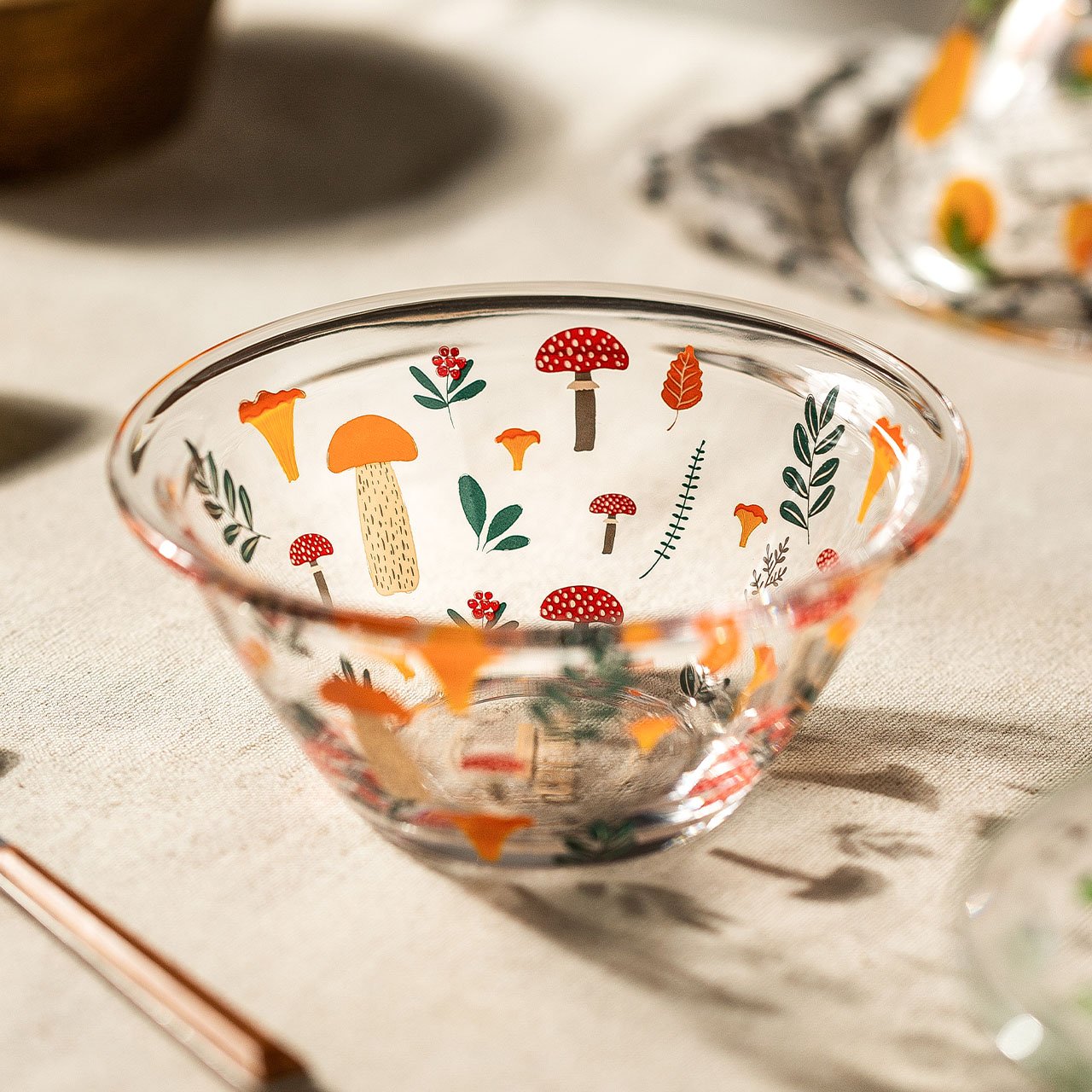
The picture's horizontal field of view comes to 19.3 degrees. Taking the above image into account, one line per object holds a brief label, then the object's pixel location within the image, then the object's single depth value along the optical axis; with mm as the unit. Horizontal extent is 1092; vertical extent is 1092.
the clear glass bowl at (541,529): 587
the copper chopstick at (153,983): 567
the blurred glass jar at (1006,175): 779
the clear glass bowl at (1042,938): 570
